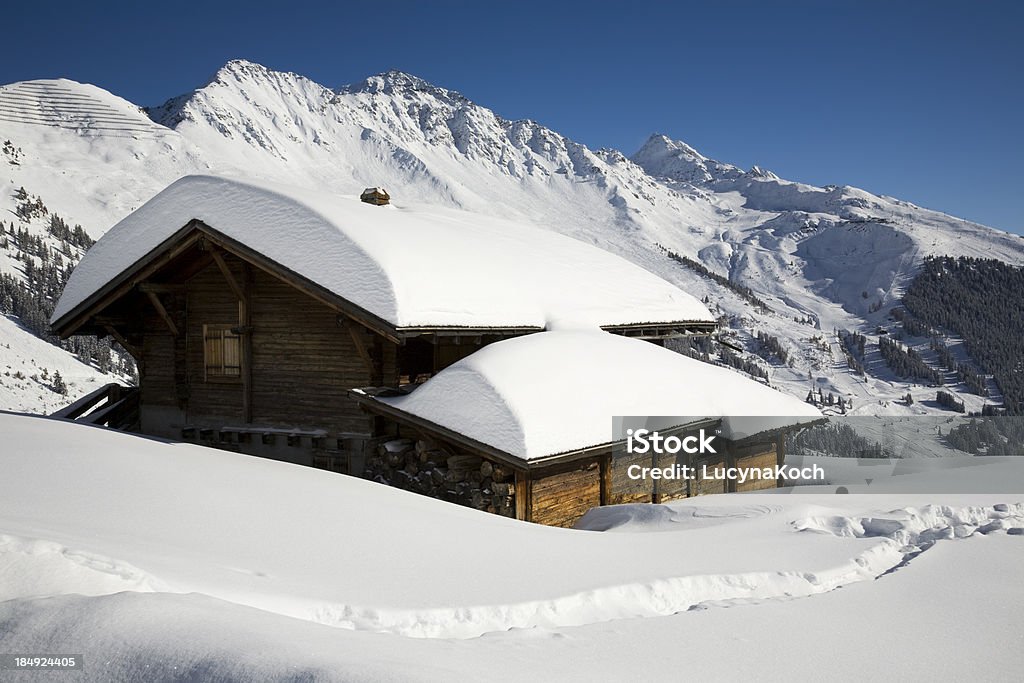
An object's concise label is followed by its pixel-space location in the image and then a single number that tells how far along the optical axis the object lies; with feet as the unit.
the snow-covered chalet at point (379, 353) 34.91
